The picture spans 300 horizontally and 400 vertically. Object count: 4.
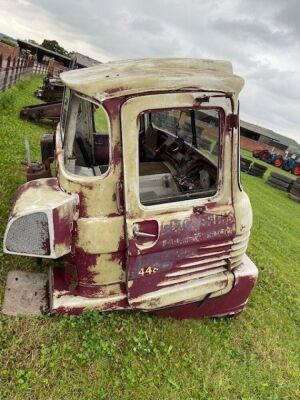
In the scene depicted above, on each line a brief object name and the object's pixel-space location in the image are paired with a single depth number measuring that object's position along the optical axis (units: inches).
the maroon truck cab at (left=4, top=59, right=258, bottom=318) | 106.6
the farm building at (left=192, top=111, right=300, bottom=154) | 1595.7
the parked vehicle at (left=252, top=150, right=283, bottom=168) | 1289.6
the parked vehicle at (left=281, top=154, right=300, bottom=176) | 1209.4
